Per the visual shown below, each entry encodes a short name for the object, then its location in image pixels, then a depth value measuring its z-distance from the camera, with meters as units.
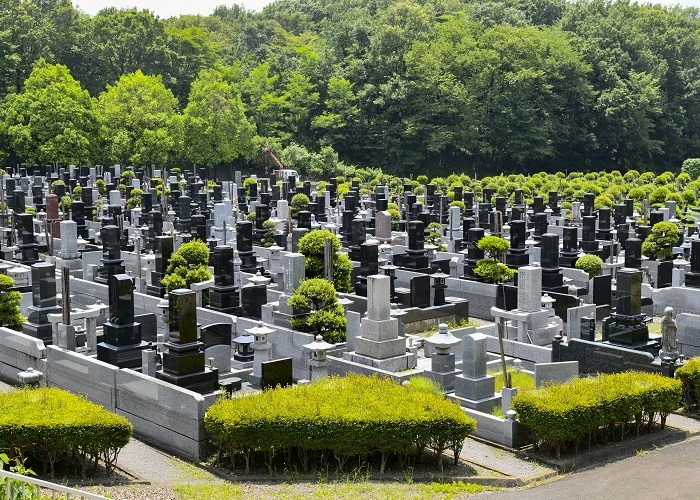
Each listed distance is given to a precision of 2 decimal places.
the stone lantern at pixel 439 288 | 24.44
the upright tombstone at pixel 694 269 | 23.95
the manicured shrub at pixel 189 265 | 23.89
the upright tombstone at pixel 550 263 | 26.17
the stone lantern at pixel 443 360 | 17.33
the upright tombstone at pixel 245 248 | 28.59
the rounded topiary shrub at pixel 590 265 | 27.22
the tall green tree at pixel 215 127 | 60.72
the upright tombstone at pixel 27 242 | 29.56
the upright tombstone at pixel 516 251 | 28.81
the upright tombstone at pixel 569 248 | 29.69
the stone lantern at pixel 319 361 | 17.42
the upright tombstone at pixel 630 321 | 19.25
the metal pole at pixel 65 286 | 19.00
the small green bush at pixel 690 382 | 16.55
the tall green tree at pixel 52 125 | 56.72
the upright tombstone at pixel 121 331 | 17.95
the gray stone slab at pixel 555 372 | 17.08
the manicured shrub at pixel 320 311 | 20.19
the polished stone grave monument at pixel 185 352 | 15.93
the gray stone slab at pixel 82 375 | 16.30
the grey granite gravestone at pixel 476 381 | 16.42
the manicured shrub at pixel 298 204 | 39.56
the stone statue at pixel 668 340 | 17.41
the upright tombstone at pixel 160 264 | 25.61
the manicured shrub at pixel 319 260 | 23.70
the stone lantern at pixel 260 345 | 18.25
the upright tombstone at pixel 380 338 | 19.11
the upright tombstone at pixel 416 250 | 28.55
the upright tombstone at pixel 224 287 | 24.02
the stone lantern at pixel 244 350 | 19.28
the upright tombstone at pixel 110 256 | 27.34
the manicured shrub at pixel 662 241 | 29.09
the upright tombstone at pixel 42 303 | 20.64
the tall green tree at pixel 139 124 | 58.72
